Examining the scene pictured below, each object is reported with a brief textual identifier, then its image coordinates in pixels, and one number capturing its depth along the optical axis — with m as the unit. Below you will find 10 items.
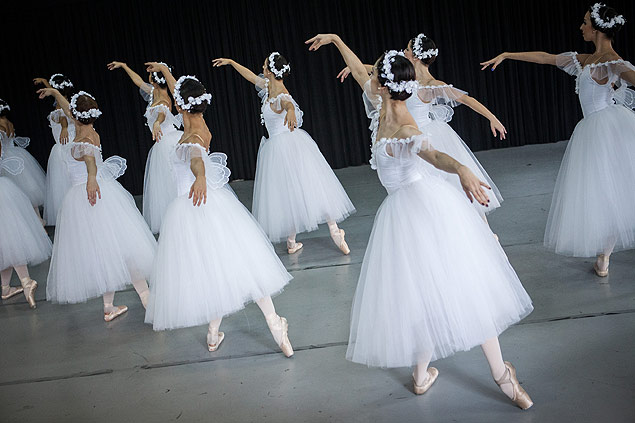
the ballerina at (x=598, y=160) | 3.73
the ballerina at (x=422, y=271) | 2.56
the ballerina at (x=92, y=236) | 4.19
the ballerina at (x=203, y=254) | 3.40
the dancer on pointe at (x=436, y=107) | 4.35
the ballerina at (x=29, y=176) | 7.44
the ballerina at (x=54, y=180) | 7.19
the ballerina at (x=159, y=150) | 5.89
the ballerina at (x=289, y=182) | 5.09
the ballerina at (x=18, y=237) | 4.91
